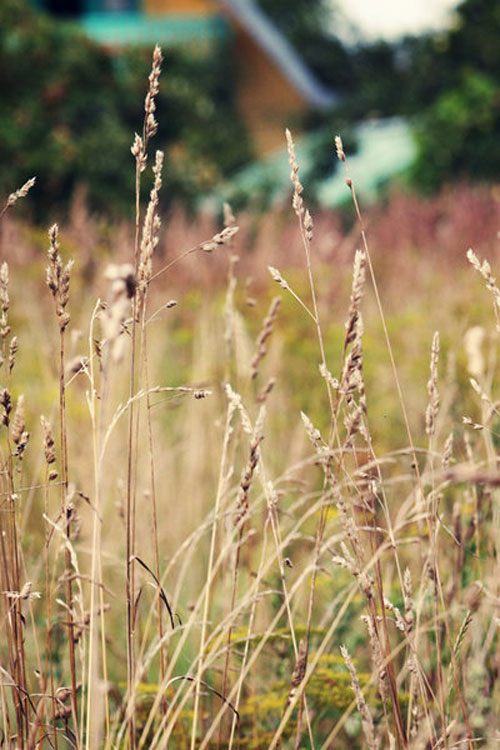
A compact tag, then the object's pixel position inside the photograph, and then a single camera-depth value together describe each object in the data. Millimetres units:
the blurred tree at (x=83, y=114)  10266
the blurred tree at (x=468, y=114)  13094
